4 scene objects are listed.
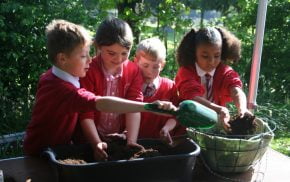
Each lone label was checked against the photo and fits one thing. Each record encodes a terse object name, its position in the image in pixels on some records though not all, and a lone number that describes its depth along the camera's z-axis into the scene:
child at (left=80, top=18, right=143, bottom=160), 1.48
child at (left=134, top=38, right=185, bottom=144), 1.67
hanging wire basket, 1.37
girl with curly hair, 1.72
